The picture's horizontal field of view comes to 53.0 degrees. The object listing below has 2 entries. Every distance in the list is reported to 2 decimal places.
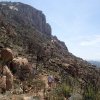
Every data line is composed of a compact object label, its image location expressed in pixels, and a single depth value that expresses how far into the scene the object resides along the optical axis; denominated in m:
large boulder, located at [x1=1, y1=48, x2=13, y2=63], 10.50
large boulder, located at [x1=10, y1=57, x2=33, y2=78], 10.57
